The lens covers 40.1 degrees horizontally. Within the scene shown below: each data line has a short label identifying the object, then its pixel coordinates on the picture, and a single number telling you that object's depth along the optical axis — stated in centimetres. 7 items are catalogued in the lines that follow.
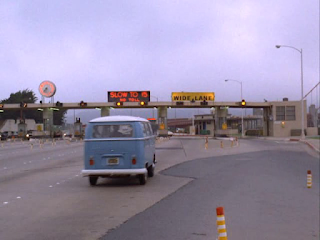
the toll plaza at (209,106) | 6474
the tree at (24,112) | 10694
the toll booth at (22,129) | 7125
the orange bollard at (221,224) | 592
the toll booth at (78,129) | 7272
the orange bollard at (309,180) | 1594
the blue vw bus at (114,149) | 1395
